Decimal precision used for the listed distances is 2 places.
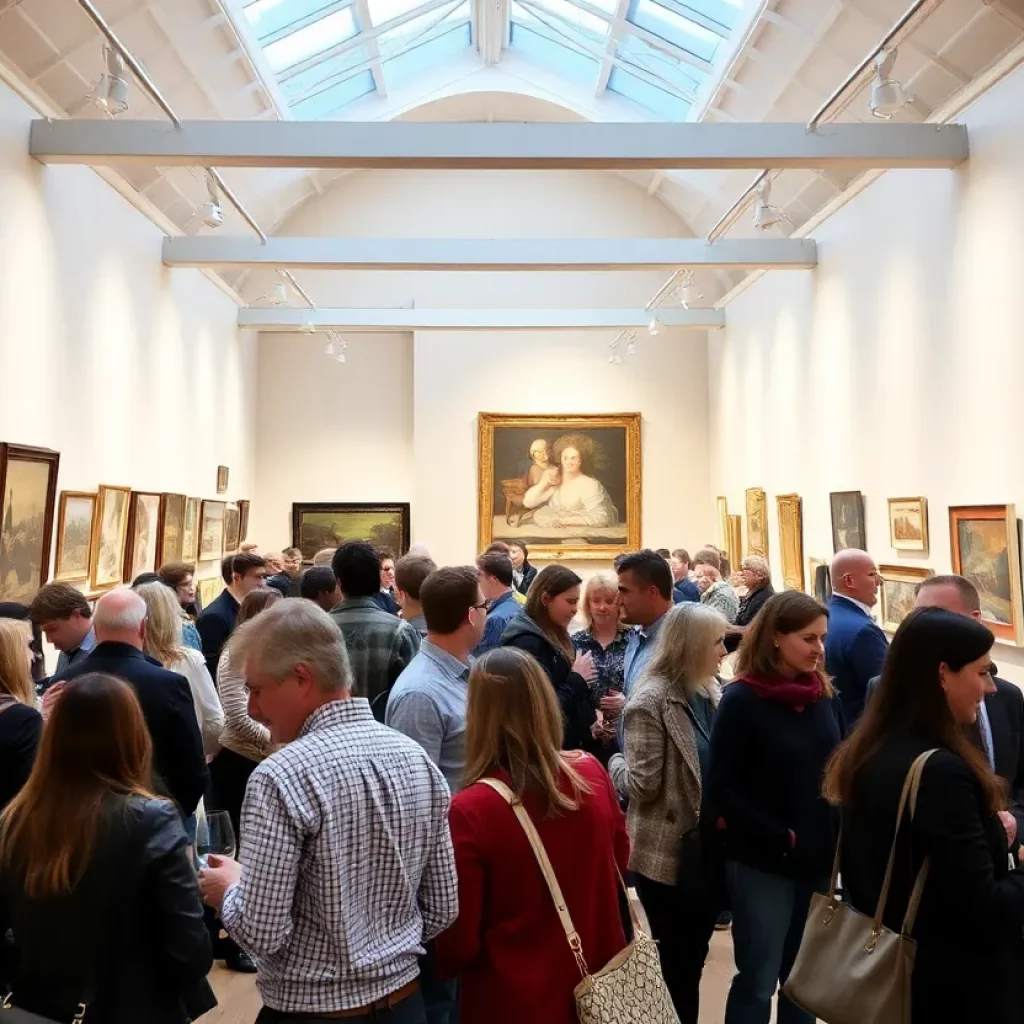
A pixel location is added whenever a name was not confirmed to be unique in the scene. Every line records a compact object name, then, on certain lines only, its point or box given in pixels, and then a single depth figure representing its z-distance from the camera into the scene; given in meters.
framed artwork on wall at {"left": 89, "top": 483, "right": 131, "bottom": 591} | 10.52
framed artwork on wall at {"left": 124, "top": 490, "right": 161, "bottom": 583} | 11.69
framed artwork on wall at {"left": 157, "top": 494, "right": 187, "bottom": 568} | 12.88
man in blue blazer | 5.69
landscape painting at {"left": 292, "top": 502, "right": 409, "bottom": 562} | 19.44
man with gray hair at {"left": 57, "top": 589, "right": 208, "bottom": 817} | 4.28
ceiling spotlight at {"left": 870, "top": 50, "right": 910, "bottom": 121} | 7.00
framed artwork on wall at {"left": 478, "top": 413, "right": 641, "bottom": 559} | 18.95
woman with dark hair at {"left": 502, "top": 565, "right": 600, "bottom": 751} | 4.93
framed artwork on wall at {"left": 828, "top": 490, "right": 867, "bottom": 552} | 11.32
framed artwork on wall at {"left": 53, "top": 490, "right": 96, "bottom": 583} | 9.59
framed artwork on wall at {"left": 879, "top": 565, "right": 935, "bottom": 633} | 9.87
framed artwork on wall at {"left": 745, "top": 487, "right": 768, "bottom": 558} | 15.32
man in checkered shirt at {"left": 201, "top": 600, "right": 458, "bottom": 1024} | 2.35
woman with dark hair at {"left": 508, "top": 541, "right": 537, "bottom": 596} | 11.91
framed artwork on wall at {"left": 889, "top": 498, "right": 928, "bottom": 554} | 9.69
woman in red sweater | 2.70
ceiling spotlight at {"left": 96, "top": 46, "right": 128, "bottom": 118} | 6.90
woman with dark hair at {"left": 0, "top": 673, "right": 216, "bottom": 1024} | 2.62
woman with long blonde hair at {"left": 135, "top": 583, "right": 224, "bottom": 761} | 5.27
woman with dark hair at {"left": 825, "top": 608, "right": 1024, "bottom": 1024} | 2.64
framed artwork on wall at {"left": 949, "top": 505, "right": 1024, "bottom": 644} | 7.77
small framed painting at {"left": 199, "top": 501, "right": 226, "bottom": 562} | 15.22
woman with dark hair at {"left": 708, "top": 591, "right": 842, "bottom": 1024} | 3.75
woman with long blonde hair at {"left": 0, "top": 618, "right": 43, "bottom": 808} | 3.58
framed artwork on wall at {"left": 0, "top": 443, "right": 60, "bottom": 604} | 8.17
